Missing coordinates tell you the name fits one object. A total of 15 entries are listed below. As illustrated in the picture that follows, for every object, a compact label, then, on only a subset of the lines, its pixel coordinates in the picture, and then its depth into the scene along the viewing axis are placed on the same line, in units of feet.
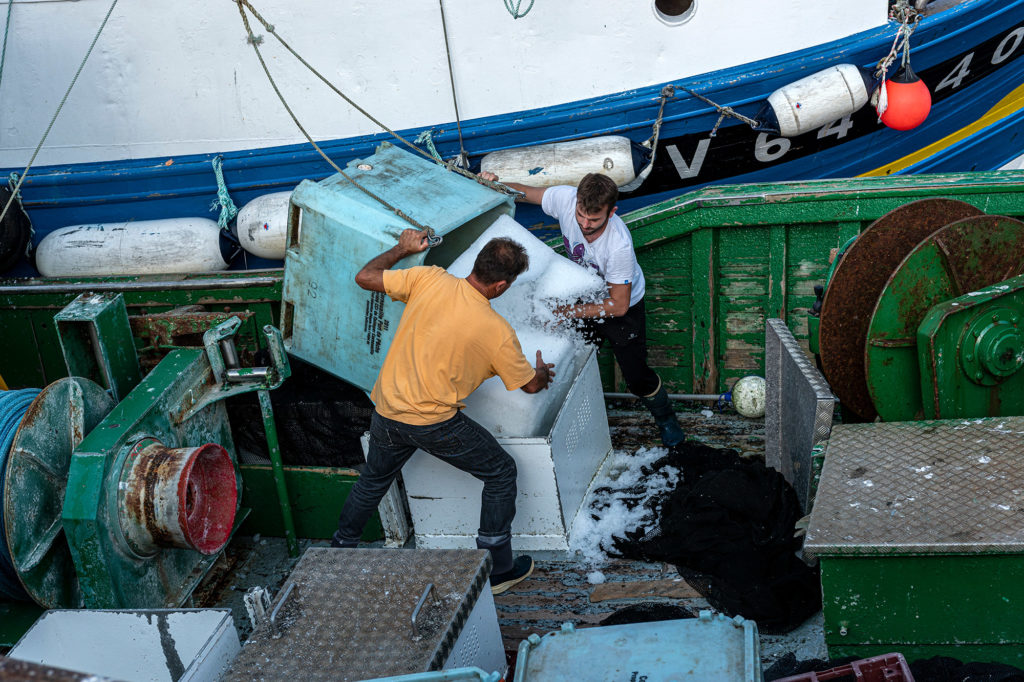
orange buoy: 17.79
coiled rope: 11.37
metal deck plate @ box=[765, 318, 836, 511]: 11.17
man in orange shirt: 11.48
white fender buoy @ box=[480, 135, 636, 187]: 17.47
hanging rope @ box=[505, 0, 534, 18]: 16.83
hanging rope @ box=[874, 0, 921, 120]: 17.69
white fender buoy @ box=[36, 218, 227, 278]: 18.79
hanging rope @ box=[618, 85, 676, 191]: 17.83
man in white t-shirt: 13.94
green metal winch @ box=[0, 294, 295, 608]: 11.55
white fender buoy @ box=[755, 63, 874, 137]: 17.51
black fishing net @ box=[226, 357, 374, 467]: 14.52
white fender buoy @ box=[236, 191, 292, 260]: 18.37
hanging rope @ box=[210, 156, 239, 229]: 19.62
